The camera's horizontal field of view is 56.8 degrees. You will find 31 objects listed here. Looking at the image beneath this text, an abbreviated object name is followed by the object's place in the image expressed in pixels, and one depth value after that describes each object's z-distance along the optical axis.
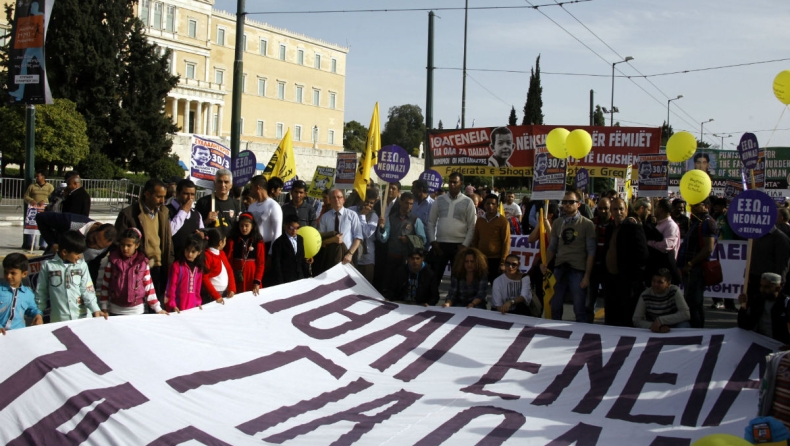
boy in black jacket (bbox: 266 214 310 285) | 8.18
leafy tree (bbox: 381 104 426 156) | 98.19
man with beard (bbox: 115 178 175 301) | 6.93
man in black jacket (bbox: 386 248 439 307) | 8.49
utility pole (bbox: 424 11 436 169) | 17.33
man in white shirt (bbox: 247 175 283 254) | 8.26
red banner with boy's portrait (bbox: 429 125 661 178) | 17.26
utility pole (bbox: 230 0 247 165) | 13.18
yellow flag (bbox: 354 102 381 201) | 10.53
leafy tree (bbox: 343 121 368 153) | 99.69
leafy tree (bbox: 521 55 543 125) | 54.06
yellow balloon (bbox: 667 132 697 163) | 12.39
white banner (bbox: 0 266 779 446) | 4.96
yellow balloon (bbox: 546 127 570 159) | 11.59
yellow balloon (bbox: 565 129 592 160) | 11.33
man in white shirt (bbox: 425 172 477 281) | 9.49
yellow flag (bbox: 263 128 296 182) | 12.36
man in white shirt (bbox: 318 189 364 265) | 8.78
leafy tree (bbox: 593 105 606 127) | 75.56
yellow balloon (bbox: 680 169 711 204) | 9.87
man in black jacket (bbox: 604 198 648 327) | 8.27
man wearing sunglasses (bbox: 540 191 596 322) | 8.23
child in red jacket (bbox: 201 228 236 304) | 7.09
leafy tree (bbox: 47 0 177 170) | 43.91
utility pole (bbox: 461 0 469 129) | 25.66
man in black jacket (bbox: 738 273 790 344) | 6.79
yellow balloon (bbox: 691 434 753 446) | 3.21
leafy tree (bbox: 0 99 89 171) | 37.81
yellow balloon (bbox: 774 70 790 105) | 9.93
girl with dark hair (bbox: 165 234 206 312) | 6.62
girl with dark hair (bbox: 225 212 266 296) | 7.61
